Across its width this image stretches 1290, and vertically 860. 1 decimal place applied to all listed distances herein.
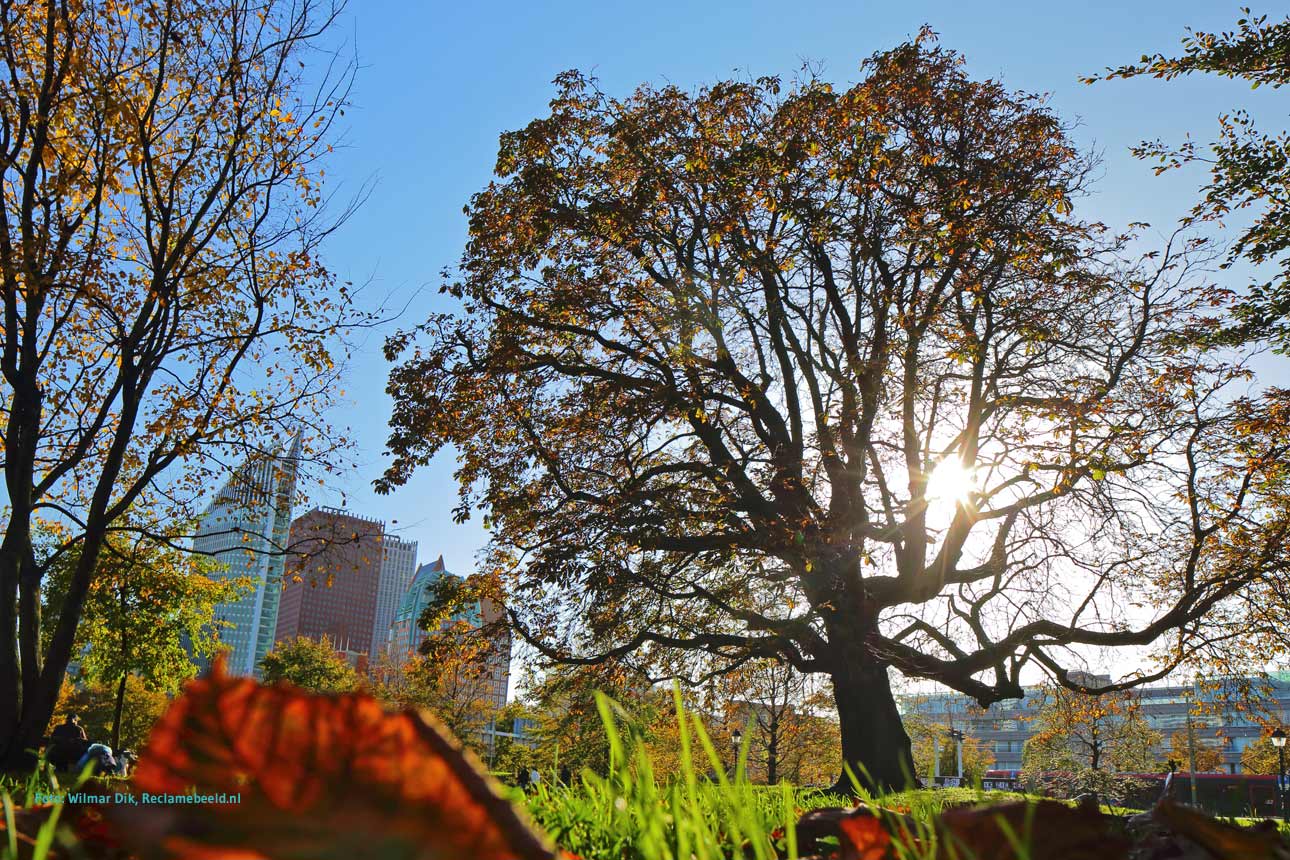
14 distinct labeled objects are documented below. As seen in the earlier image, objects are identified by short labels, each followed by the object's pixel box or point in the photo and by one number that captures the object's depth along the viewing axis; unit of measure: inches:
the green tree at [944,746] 1302.2
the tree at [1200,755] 2033.7
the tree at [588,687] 528.1
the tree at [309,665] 1723.7
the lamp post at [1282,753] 903.5
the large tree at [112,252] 313.9
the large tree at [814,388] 479.5
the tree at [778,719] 635.5
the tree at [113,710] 1609.3
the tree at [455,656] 527.5
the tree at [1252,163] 362.9
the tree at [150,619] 832.3
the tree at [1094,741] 563.8
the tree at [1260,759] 1722.4
